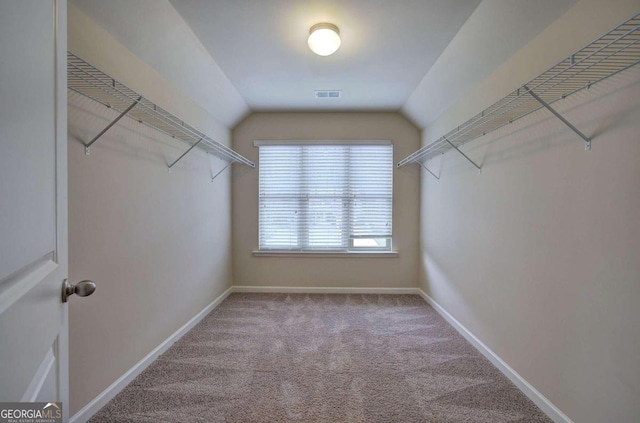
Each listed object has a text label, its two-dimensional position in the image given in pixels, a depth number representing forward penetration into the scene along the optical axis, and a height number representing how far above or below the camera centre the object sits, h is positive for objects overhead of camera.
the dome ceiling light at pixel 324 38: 1.98 +1.22
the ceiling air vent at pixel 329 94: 3.09 +1.30
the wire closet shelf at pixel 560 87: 1.22 +0.66
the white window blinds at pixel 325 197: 3.87 +0.18
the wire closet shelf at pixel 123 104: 1.43 +0.66
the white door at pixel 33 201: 0.54 +0.02
